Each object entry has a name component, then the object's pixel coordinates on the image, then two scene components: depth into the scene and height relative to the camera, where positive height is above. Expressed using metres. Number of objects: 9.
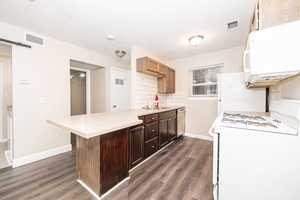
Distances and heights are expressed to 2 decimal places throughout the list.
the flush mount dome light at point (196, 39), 2.44 +1.21
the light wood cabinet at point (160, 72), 2.76 +0.67
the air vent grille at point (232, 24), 2.01 +1.26
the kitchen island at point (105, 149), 1.28 -0.69
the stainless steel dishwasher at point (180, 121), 3.37 -0.70
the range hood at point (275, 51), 0.89 +0.37
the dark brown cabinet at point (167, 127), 2.64 -0.72
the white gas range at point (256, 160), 0.90 -0.52
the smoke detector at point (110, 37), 2.42 +1.24
